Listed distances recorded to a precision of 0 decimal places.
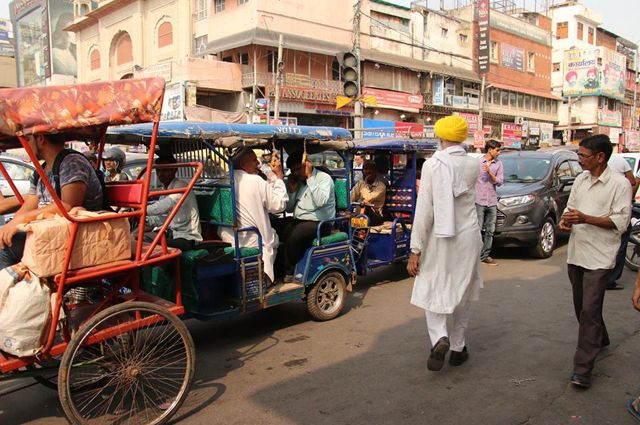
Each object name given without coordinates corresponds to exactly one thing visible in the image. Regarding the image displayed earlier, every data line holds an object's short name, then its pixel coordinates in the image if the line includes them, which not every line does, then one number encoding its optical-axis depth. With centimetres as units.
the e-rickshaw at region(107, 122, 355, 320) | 450
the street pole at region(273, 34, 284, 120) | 1928
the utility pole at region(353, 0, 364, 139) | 1213
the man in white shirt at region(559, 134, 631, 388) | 380
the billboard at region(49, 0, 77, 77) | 4319
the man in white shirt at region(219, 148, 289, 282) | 489
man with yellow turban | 391
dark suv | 857
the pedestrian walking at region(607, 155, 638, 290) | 594
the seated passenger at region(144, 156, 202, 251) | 473
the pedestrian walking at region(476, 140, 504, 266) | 795
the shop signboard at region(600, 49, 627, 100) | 5162
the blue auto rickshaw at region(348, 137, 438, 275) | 671
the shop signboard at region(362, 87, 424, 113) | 3022
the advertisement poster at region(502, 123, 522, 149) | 3767
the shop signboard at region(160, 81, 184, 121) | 2461
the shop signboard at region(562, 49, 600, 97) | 5006
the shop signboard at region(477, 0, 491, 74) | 3650
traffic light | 1173
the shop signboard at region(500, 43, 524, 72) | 4112
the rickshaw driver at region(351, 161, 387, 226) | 725
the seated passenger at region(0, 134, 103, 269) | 332
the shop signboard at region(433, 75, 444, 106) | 3434
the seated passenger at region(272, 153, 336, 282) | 548
